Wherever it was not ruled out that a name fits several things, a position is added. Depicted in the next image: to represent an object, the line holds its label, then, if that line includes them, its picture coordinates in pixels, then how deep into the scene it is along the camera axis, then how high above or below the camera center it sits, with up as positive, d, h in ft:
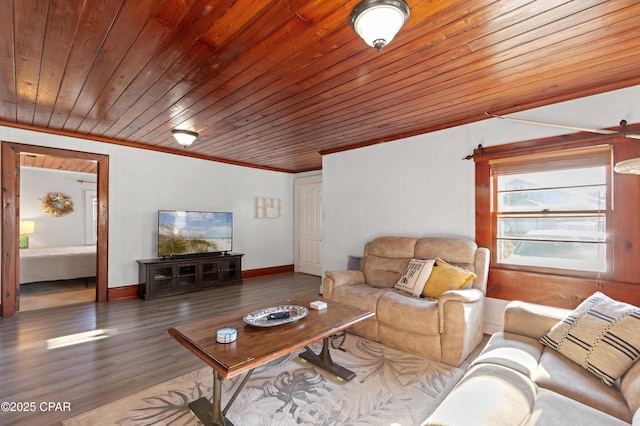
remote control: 7.09 -2.37
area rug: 6.18 -4.14
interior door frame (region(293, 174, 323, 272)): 22.98 -0.45
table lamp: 21.74 -1.11
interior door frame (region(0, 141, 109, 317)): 12.34 -0.23
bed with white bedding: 16.25 -2.79
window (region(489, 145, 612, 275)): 8.96 +0.19
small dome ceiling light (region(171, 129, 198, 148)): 12.25 +3.24
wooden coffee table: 5.25 -2.48
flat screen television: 16.14 -0.99
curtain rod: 8.20 +2.51
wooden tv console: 15.07 -3.20
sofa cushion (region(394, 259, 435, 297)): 10.11 -2.10
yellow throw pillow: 9.47 -2.02
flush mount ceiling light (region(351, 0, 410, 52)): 4.95 +3.29
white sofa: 3.79 -2.58
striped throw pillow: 4.88 -2.14
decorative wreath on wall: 23.34 +0.83
